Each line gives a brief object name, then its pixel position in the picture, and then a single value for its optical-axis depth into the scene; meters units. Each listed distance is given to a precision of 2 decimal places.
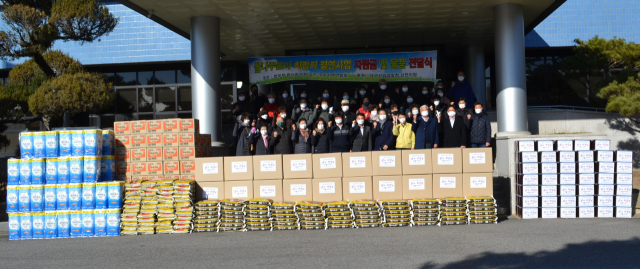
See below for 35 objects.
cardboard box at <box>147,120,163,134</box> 10.73
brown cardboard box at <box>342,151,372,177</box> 10.02
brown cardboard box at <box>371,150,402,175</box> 9.98
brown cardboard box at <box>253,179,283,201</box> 10.09
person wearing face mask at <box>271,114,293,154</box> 11.86
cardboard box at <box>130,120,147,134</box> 10.74
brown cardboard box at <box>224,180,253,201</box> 10.12
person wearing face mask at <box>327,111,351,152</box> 11.59
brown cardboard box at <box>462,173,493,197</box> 9.84
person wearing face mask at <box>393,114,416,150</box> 11.59
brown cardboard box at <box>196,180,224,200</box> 10.20
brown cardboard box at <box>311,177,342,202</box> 10.00
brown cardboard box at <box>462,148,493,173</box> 9.91
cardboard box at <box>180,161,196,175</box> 10.56
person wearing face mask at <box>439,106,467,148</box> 11.73
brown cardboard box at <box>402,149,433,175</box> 9.97
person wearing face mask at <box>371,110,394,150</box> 11.73
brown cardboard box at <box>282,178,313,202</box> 10.04
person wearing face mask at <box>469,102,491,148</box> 11.74
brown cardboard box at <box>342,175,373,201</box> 9.97
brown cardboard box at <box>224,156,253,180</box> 10.18
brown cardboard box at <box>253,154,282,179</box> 10.13
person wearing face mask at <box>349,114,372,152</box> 11.64
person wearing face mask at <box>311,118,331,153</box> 11.57
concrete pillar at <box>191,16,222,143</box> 14.00
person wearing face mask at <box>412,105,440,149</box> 11.78
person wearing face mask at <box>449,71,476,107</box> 14.15
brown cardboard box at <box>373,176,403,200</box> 9.94
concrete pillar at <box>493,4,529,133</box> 13.18
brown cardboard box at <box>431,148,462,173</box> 9.94
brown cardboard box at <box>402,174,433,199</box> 9.91
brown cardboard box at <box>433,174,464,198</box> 9.89
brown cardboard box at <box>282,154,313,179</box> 10.10
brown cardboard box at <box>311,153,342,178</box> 10.05
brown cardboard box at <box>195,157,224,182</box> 10.25
